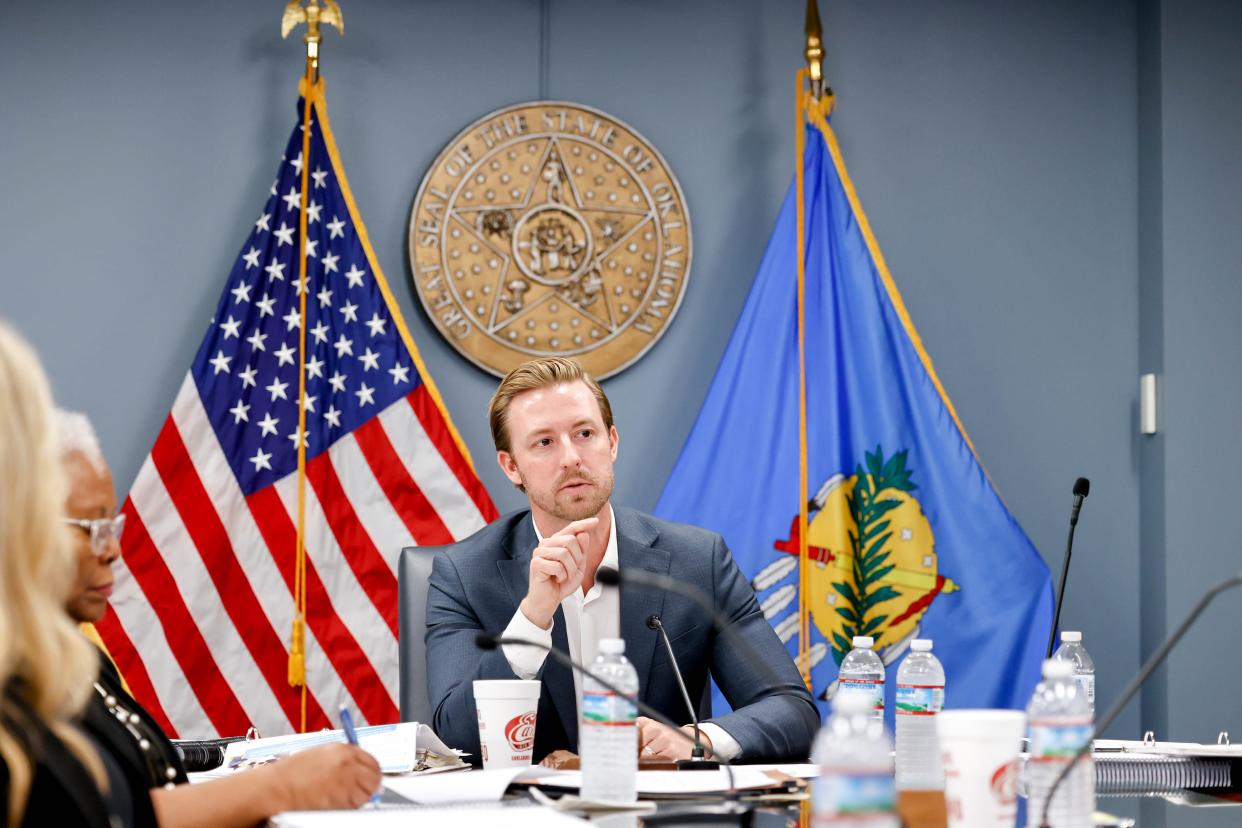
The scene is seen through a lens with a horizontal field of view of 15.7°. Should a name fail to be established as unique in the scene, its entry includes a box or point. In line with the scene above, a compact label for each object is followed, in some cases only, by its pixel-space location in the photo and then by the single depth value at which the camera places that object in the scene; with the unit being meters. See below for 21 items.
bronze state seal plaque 7.81
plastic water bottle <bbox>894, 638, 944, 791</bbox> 6.04
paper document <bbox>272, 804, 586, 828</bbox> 5.54
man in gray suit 6.35
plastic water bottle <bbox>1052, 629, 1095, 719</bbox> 6.58
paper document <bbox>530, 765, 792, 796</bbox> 5.77
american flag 7.48
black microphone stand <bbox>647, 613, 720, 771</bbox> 5.96
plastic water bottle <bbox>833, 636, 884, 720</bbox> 6.35
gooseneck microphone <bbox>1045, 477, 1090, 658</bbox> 6.42
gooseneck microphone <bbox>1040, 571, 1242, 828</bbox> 5.49
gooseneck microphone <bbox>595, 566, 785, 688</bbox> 5.65
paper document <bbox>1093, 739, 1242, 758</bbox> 6.16
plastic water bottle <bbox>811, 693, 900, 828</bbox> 5.24
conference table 5.57
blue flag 7.56
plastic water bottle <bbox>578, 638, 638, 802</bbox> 5.71
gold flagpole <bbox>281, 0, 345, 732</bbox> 7.50
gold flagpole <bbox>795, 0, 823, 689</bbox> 7.57
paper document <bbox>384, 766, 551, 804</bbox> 5.77
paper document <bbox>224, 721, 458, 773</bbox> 6.10
